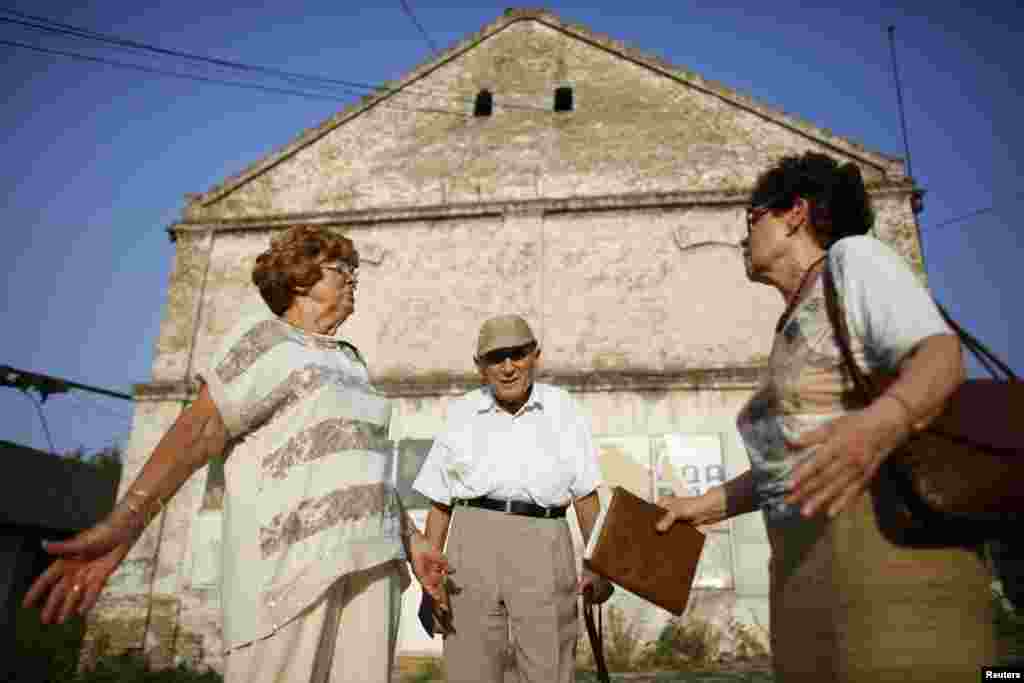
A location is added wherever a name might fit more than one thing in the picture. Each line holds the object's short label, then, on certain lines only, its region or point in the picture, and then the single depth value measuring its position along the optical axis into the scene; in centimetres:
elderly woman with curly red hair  183
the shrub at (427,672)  705
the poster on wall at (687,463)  876
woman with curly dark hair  131
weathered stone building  910
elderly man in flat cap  291
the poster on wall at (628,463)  884
